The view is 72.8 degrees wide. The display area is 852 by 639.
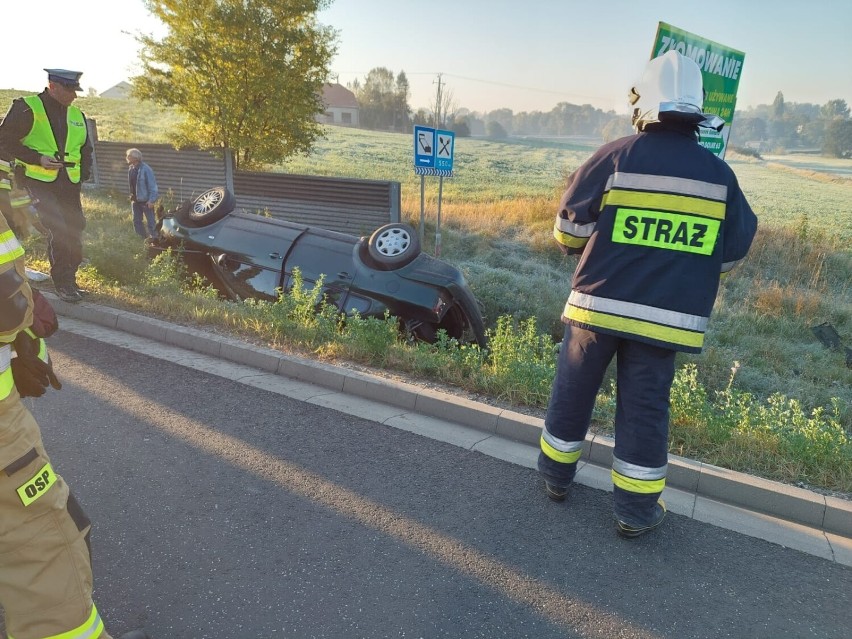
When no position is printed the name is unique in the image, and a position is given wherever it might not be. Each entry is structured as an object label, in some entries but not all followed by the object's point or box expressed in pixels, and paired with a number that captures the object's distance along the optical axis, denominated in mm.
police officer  5168
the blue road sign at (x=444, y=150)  10492
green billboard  6969
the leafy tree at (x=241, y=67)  11641
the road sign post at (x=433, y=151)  10172
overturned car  5750
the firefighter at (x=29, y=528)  1648
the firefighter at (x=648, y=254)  2613
